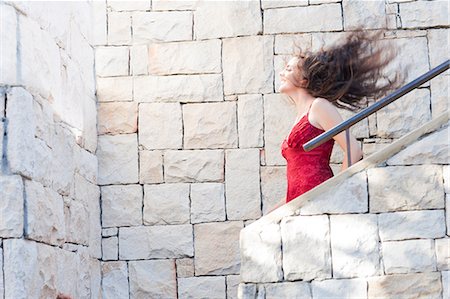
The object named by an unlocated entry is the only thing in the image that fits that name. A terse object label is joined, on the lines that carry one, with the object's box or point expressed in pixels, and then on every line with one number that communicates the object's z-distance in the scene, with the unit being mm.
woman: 4918
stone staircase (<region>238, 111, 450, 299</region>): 4340
